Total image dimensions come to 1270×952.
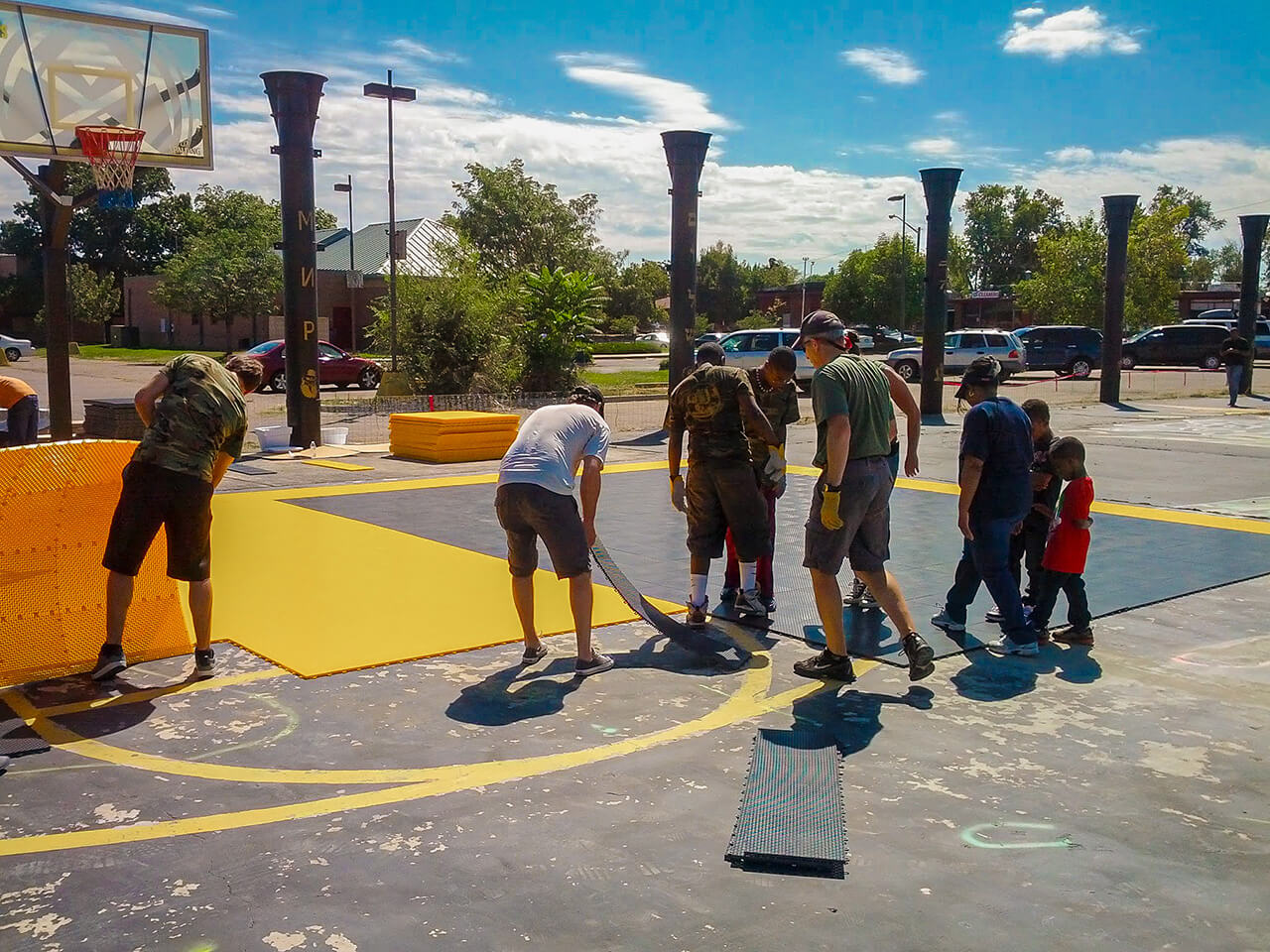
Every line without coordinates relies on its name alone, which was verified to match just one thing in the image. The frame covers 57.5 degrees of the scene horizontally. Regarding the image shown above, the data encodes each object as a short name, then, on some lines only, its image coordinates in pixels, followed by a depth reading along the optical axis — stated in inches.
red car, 1278.3
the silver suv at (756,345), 1233.4
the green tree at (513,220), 1999.3
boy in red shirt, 258.2
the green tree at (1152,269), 2167.8
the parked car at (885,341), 2009.1
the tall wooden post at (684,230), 769.6
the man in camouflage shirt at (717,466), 268.5
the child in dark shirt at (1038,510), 267.0
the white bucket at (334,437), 697.7
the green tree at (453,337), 1011.9
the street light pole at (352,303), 2089.1
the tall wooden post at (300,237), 640.4
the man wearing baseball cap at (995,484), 248.7
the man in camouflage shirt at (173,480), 226.4
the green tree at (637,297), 2906.0
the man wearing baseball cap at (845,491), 225.0
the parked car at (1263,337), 1830.7
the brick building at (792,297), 3693.4
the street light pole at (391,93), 1082.1
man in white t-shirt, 233.9
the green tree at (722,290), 3683.6
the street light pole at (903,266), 2331.4
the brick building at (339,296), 2107.5
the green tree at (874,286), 2952.8
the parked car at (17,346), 1990.7
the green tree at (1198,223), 5049.7
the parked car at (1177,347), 1676.9
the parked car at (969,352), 1403.8
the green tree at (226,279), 2094.0
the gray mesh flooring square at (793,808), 152.9
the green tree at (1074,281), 2188.7
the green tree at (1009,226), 4065.0
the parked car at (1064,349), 1587.1
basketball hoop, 556.1
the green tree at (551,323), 1046.4
